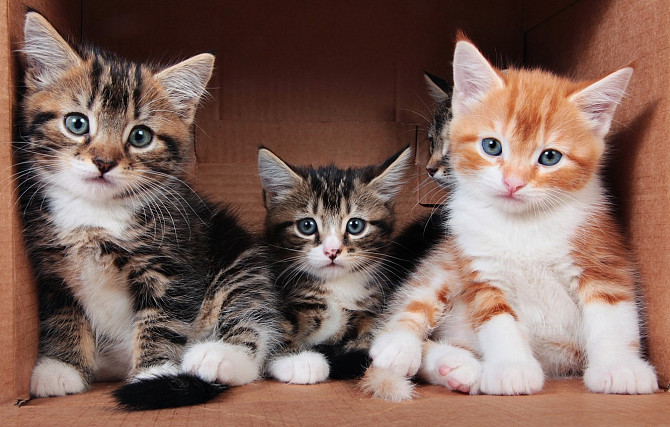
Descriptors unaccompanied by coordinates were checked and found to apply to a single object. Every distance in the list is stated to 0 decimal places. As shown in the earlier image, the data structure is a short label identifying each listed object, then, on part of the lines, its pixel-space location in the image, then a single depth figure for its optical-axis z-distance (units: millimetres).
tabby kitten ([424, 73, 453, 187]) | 676
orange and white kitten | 540
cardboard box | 554
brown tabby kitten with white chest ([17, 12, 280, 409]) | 541
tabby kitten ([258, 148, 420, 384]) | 630
